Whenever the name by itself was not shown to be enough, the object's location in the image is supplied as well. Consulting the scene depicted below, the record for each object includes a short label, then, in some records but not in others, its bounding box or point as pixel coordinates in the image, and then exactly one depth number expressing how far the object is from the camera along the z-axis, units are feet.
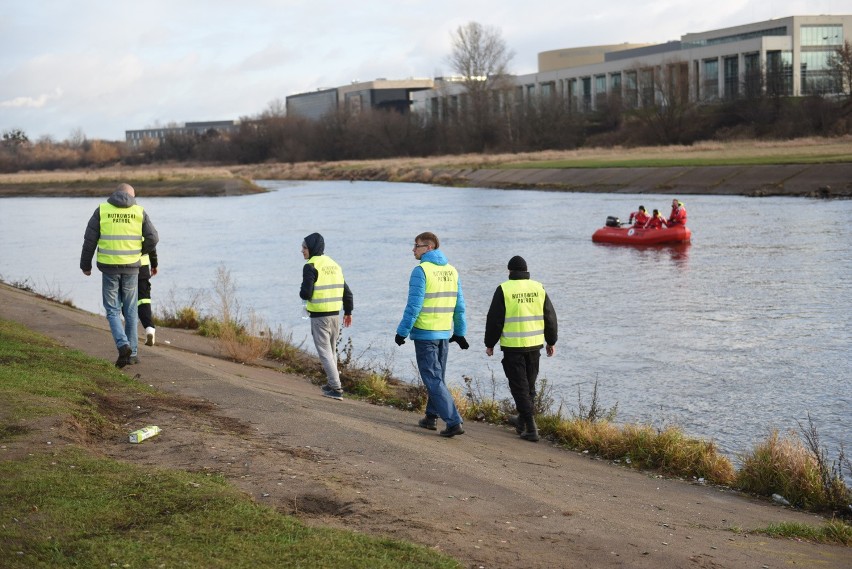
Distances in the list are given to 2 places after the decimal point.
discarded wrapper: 28.12
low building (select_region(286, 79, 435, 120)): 565.53
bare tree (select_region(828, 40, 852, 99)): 298.35
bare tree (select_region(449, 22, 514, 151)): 410.72
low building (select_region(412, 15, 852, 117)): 335.47
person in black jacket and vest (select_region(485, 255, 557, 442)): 35.04
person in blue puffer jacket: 33.17
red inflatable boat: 110.01
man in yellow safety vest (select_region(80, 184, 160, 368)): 39.50
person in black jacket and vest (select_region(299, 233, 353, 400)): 38.04
